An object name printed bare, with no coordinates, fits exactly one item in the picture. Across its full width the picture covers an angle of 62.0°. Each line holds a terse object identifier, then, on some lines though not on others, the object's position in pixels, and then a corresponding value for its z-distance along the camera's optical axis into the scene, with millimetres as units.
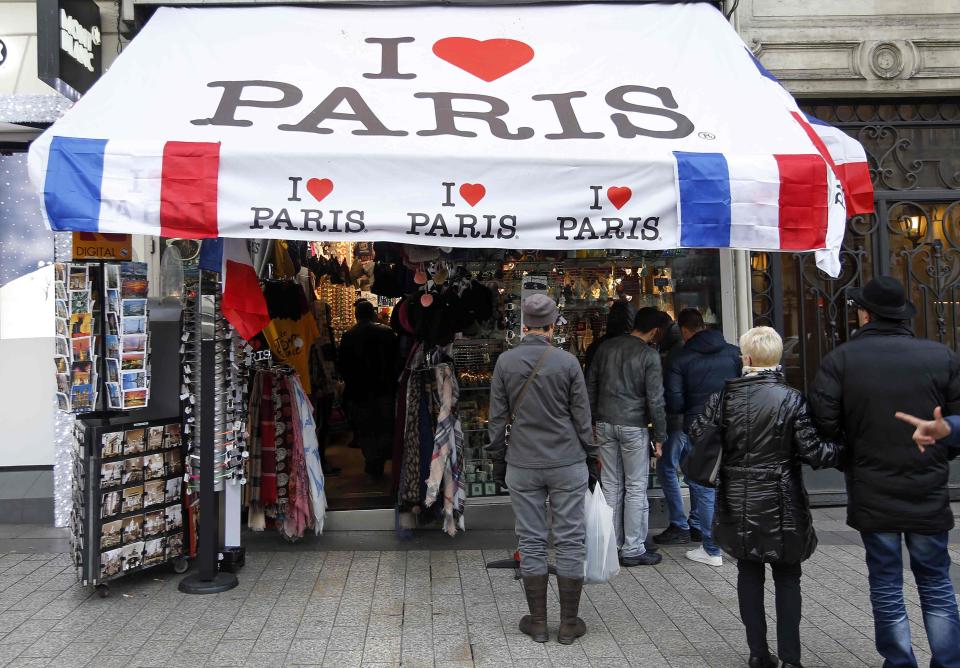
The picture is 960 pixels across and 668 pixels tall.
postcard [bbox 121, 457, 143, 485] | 5270
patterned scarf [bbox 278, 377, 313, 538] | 6227
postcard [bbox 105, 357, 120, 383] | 5219
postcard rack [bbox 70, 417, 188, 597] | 5129
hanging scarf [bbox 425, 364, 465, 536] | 6309
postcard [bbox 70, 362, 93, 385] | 5160
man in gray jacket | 4445
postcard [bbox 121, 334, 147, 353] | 5215
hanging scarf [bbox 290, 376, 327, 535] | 6293
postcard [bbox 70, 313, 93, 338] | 5148
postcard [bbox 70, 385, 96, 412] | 5152
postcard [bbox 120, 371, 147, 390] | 5238
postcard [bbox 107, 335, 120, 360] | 5215
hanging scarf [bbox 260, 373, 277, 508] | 6238
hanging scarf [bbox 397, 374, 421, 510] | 6414
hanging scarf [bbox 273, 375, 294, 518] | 6238
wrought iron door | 7496
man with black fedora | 3650
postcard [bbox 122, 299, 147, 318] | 5215
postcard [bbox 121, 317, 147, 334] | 5211
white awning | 4516
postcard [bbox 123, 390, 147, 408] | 5250
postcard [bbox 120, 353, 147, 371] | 5221
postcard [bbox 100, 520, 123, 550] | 5145
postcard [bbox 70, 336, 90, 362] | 5137
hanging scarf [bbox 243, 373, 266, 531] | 6215
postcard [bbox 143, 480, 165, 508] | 5387
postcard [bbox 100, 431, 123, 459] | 5199
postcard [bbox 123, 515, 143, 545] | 5262
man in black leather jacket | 5844
